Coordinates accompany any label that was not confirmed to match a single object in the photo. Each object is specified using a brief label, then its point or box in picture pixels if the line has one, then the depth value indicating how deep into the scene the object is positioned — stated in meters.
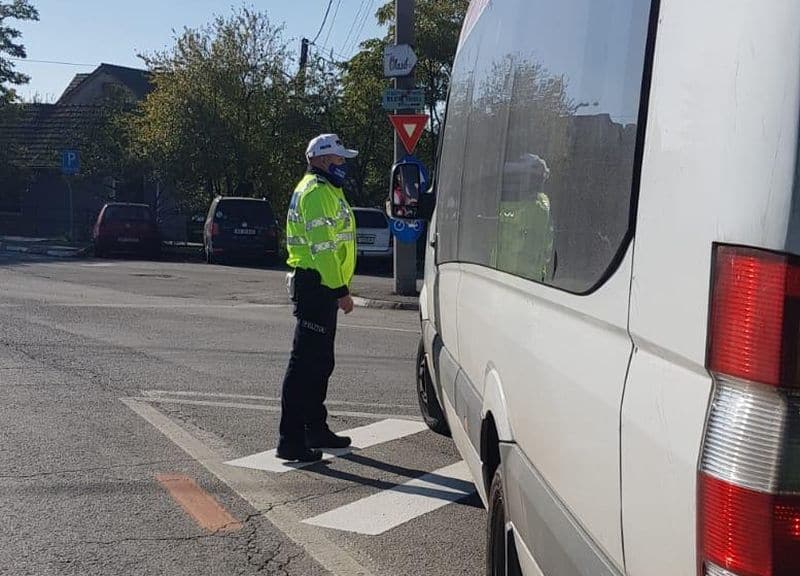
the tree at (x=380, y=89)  28.73
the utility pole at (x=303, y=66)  30.98
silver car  22.45
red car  26.64
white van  1.59
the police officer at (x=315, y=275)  5.74
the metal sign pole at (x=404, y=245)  14.76
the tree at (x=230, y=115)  29.42
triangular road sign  14.10
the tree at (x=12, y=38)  41.28
